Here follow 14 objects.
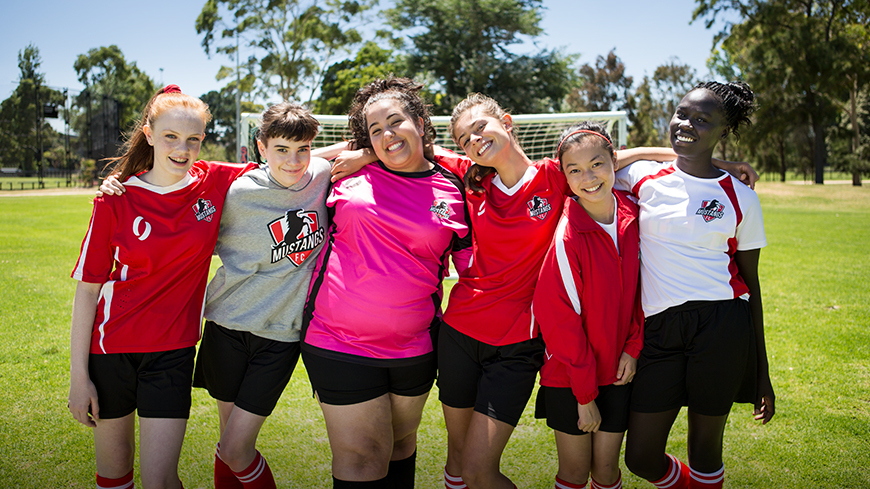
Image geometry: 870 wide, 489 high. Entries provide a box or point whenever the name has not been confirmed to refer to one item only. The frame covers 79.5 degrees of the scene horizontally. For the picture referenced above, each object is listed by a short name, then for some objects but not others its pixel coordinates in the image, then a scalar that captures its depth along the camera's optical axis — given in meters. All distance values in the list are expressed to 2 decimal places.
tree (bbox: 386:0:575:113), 29.69
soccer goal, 6.24
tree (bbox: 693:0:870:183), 28.44
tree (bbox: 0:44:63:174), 53.03
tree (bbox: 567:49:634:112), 51.53
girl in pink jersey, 2.58
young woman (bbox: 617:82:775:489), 2.59
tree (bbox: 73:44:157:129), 51.94
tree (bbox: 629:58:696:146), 52.22
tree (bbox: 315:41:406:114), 27.88
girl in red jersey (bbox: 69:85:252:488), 2.57
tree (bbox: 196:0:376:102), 28.81
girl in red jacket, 2.47
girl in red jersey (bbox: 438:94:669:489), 2.61
